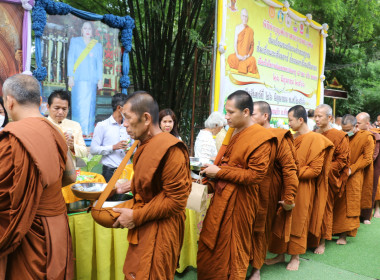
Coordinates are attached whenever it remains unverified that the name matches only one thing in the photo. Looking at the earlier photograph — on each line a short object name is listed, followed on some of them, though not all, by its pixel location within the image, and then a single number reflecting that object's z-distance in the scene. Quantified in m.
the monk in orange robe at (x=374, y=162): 5.89
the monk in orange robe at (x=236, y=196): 2.78
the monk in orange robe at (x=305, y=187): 3.89
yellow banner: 6.07
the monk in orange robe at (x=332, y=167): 4.47
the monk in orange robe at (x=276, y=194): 3.22
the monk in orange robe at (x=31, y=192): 1.71
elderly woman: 4.51
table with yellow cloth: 2.70
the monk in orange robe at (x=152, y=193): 1.89
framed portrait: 4.43
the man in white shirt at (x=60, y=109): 3.28
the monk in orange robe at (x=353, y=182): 4.94
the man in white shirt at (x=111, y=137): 4.02
